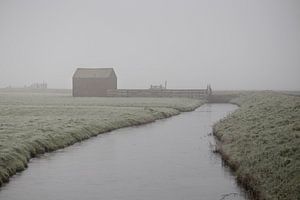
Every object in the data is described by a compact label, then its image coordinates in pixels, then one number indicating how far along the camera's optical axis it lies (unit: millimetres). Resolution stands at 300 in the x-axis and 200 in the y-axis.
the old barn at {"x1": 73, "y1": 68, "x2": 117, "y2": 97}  125438
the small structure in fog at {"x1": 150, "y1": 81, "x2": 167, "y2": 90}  150038
